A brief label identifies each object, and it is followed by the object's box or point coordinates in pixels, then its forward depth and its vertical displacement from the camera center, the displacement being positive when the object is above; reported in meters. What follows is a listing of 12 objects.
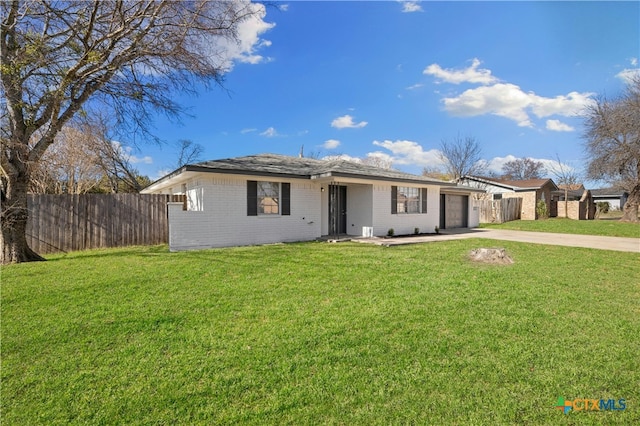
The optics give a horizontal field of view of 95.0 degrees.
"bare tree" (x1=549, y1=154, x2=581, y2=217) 29.28 +3.77
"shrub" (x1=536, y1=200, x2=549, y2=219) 23.16 +0.07
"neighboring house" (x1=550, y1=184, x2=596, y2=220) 24.25 +0.18
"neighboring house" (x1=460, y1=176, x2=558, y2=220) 23.28 +1.99
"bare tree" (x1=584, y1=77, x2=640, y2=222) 20.23 +4.98
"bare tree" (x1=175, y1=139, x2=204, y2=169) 29.12 +6.00
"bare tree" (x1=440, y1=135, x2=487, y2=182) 36.19 +6.86
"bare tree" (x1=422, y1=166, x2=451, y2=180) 39.28 +5.40
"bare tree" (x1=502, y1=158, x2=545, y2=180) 52.19 +7.60
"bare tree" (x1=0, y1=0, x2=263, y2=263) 7.11 +4.10
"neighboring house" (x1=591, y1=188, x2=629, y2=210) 43.63 +1.96
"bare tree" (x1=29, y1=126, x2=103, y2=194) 14.84 +2.56
